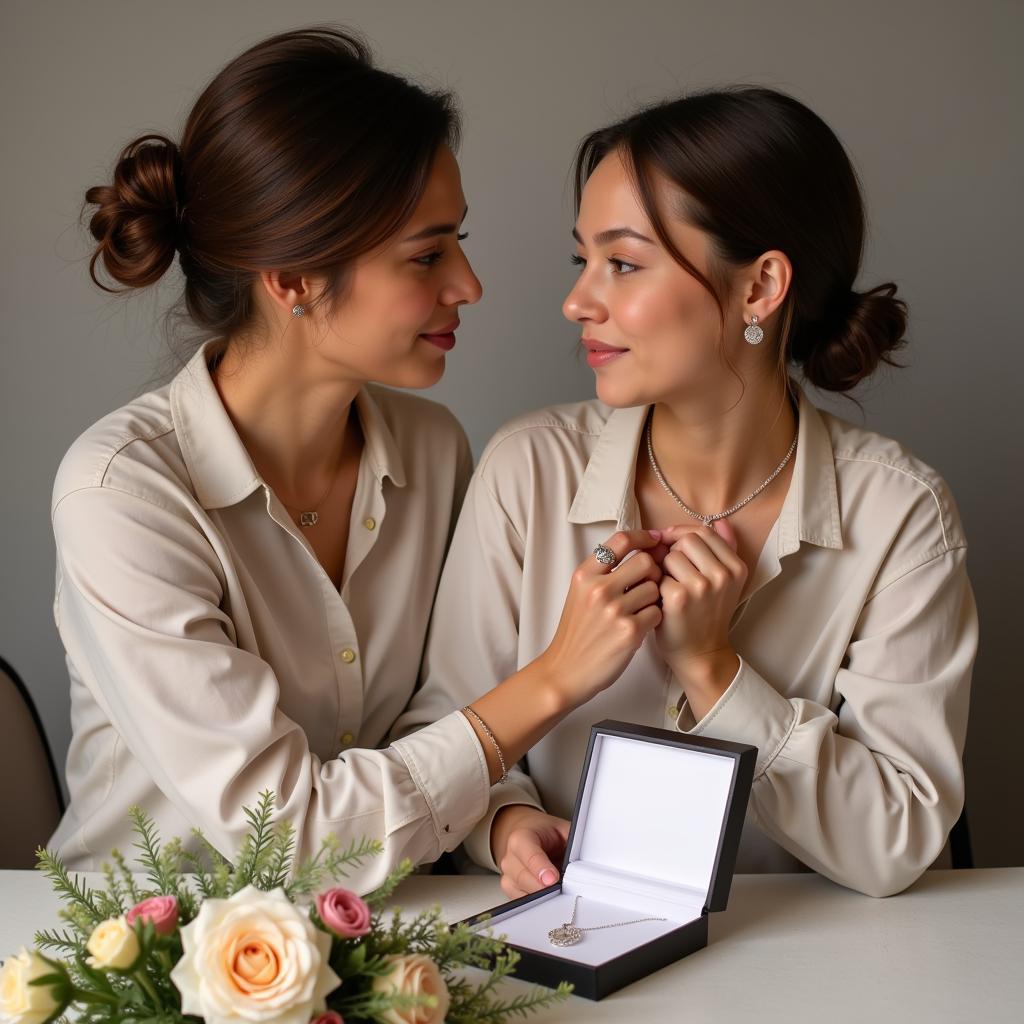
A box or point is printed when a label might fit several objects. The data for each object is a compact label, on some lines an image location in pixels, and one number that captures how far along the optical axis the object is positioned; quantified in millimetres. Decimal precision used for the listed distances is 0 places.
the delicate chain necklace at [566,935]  1336
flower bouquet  921
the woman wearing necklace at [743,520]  1621
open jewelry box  1356
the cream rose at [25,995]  943
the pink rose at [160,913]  987
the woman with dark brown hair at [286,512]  1543
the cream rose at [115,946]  940
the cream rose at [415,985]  993
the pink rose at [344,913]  980
